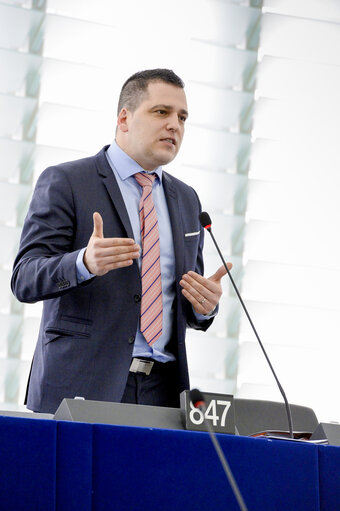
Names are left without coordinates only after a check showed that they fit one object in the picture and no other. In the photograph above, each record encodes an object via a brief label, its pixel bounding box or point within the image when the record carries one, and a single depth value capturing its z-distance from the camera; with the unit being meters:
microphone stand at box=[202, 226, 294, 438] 3.82
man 4.22
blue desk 3.51
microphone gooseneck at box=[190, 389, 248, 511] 3.41
